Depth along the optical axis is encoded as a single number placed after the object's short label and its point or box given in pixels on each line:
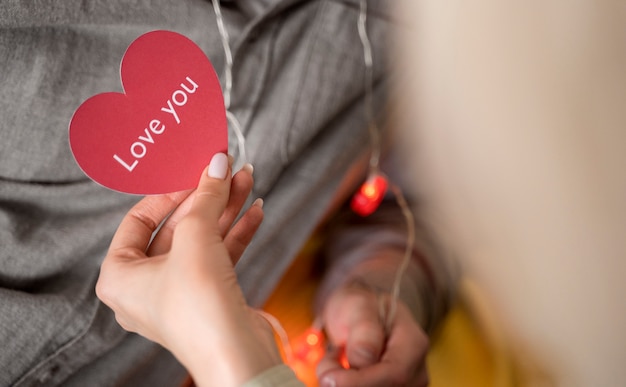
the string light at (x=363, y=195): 0.72
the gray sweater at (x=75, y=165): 0.61
